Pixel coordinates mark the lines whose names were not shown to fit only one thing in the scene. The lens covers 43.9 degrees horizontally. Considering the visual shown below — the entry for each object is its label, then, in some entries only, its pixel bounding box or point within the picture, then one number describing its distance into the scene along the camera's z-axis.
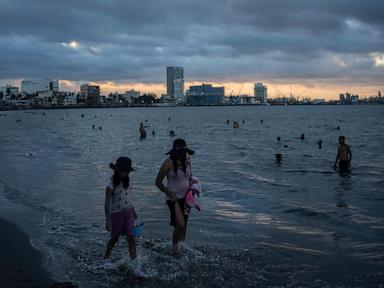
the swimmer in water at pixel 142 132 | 42.81
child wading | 6.80
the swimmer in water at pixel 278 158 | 23.81
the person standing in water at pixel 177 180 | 7.28
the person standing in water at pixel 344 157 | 19.45
